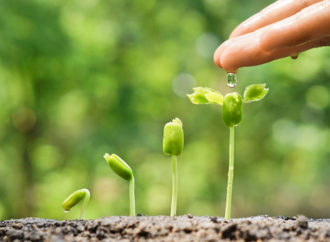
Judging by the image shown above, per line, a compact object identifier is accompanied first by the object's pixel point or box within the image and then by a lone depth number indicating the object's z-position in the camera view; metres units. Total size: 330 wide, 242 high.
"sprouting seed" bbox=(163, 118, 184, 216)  0.53
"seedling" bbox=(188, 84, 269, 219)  0.52
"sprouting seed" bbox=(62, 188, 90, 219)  0.55
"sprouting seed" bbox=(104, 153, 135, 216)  0.54
